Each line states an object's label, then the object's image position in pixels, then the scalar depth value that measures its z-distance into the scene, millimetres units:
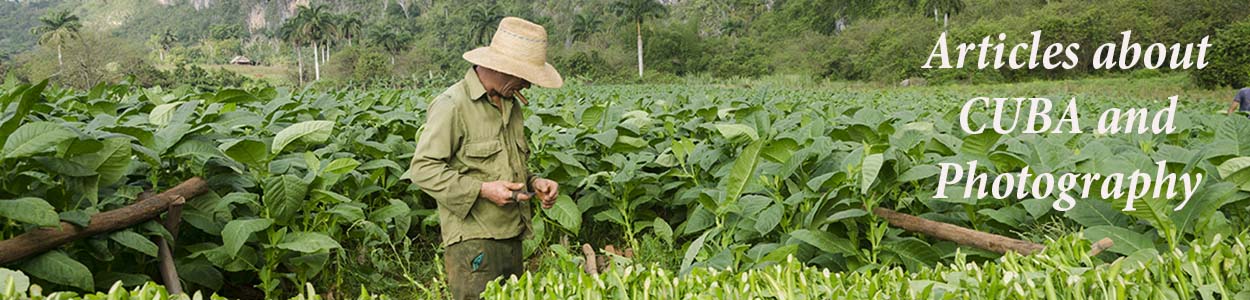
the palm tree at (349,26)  73812
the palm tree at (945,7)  49094
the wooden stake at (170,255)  2543
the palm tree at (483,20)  65875
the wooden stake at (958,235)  2252
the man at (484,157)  2482
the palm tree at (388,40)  69875
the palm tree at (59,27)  57128
